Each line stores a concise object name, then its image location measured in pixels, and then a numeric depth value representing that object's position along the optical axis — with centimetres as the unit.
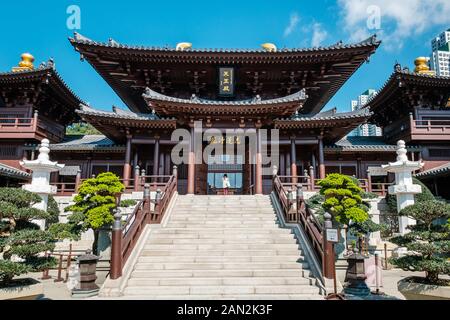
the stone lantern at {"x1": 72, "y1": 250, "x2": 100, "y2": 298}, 849
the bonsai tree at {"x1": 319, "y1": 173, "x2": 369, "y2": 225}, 1164
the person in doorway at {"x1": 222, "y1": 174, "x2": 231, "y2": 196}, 1983
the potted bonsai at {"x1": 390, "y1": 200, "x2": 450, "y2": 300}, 812
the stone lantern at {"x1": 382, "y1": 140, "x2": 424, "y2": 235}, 1472
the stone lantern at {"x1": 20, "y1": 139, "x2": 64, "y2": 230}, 1339
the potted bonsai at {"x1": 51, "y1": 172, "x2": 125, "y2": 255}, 1191
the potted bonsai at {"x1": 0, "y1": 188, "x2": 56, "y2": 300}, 770
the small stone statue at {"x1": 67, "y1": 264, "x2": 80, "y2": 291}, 1009
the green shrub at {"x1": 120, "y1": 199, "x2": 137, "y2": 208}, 1365
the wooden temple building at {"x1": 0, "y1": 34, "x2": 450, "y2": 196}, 1839
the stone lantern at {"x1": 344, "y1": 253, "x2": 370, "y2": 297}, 871
